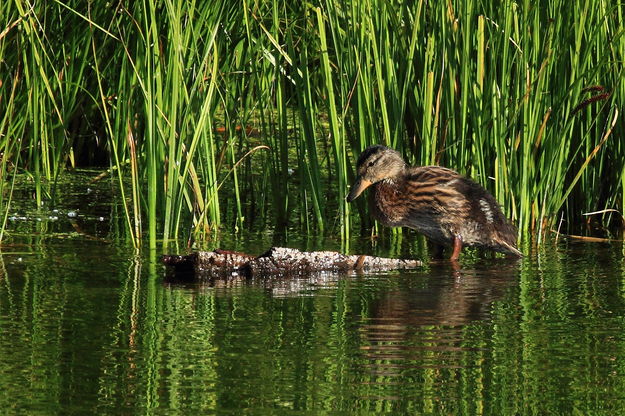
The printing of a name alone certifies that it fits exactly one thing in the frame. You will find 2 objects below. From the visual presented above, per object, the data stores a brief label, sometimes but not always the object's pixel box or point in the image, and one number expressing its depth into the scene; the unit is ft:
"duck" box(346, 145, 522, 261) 47.11
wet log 41.06
